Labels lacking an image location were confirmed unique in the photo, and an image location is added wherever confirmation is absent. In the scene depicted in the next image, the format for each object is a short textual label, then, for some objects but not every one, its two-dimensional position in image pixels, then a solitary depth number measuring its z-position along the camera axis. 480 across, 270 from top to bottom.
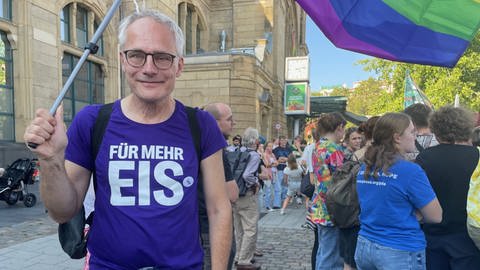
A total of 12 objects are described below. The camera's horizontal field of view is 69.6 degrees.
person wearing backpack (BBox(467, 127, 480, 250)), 2.11
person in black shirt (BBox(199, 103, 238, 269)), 2.61
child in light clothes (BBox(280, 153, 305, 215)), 8.14
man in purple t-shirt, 1.42
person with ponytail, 2.20
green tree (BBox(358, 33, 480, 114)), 20.62
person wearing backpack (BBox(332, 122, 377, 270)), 3.09
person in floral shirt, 3.57
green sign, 25.23
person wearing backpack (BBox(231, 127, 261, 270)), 4.56
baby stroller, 8.13
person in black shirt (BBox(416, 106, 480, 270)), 2.37
